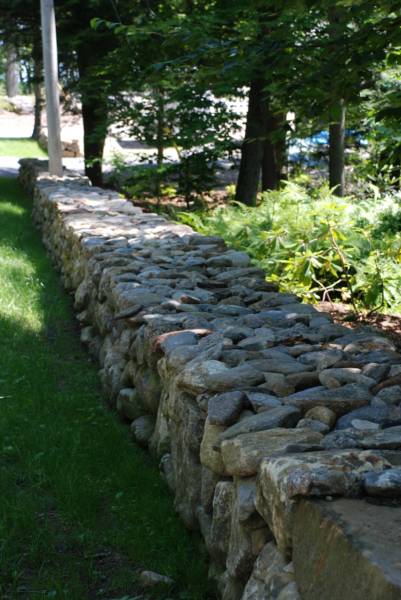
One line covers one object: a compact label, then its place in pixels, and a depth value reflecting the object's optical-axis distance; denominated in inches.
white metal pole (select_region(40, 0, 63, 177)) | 499.2
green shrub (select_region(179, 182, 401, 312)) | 281.0
